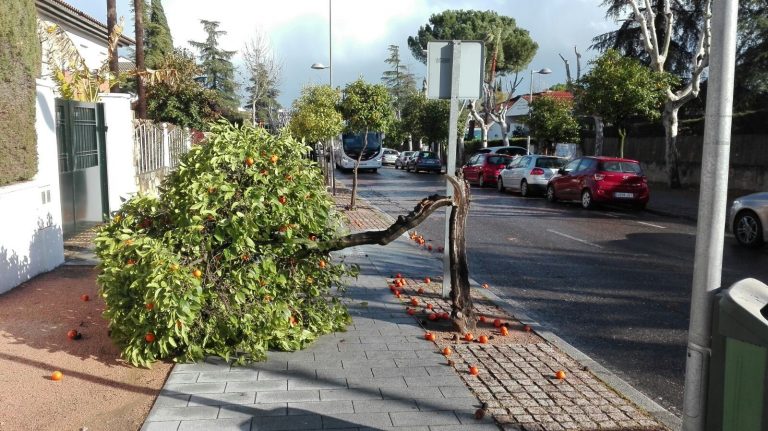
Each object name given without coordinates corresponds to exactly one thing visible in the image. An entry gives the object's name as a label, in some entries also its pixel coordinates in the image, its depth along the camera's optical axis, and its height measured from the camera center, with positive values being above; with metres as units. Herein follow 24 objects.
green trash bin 2.71 -0.87
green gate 10.61 -0.45
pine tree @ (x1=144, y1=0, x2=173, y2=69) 48.91 +7.51
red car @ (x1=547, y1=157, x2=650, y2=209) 18.56 -1.02
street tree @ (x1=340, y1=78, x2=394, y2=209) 20.92 +1.07
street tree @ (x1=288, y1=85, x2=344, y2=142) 21.23 +0.65
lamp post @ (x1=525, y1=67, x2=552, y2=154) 36.00 +3.86
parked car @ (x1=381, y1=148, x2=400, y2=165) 61.22 -1.47
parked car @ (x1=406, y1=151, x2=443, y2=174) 43.19 -1.26
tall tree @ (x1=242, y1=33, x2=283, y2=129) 42.03 +3.84
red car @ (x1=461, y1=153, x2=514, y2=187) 28.72 -1.05
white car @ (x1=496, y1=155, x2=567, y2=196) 23.38 -1.00
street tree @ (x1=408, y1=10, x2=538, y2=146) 44.22 +7.70
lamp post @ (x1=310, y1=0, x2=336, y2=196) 35.34 +4.16
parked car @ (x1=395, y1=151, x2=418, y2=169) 49.31 -1.32
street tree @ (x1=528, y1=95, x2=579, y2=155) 32.84 +1.17
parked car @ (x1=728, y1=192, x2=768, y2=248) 11.88 -1.27
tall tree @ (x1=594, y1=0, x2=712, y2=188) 33.16 +5.58
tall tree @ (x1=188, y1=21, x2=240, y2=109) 64.69 +7.11
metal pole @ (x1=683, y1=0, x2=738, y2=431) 3.09 -0.24
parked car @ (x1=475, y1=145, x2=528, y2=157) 34.19 -0.34
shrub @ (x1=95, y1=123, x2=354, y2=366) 5.00 -0.88
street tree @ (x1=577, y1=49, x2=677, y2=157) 22.52 +1.91
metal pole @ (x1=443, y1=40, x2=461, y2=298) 7.27 +0.44
